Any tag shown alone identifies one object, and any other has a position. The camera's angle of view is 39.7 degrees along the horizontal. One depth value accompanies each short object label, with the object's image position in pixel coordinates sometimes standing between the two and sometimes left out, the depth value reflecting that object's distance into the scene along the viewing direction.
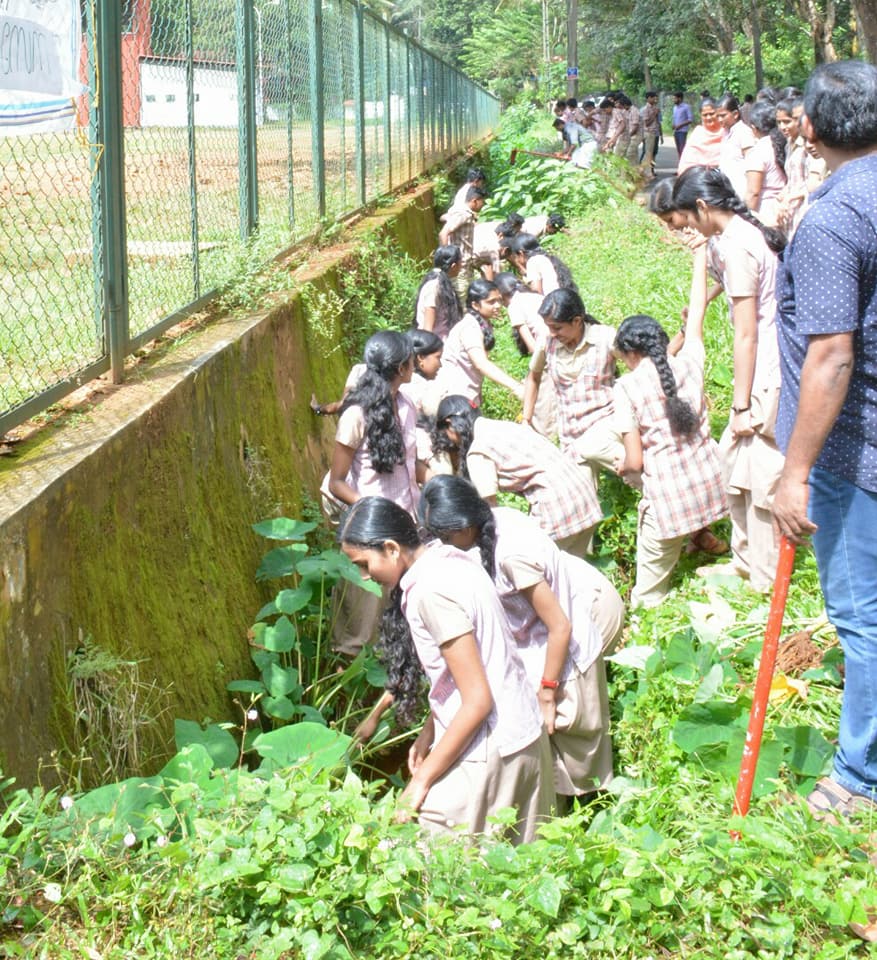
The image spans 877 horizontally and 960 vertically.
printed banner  3.69
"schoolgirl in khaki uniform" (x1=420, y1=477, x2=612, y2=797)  4.20
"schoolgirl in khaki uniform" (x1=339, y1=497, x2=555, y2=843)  3.54
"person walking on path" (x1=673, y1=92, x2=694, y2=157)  21.19
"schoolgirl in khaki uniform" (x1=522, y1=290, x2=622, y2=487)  6.54
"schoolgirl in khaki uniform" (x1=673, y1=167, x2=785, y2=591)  5.23
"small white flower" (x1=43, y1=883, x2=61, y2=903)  2.57
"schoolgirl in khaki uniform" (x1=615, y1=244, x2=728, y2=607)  5.72
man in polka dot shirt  3.12
